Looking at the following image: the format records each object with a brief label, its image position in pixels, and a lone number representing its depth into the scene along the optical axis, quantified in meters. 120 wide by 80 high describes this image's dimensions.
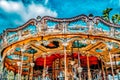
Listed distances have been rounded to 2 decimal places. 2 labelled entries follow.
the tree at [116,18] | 13.77
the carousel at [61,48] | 5.99
